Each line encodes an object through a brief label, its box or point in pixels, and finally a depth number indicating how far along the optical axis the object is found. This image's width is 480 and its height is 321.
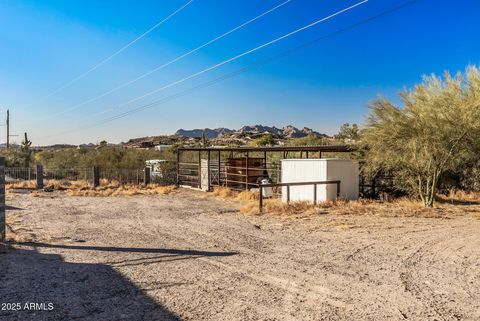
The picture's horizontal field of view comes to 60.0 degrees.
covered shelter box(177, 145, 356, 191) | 23.75
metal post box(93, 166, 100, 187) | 29.25
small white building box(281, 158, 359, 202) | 17.34
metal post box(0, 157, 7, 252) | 9.53
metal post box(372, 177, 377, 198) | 18.86
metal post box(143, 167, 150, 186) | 30.28
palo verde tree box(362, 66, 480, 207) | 15.29
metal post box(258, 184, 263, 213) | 15.14
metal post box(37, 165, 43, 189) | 28.64
